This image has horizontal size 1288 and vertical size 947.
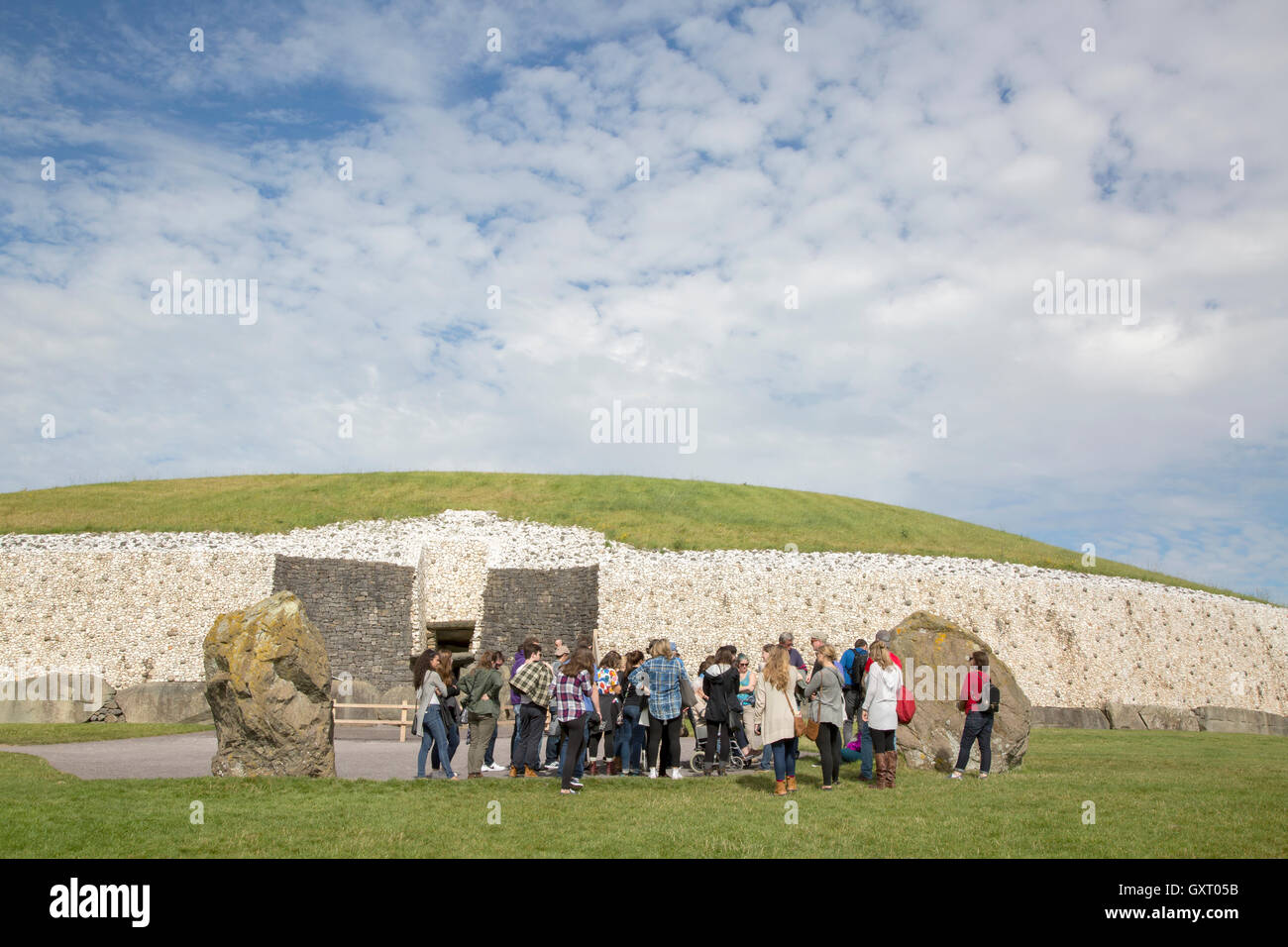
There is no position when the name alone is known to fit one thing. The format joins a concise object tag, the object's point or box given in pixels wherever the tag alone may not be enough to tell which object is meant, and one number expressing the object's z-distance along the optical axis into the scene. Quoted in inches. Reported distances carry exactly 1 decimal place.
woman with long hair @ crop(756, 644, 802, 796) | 413.1
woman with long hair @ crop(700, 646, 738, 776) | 491.2
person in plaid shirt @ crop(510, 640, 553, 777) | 453.4
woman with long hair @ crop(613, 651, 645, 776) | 514.3
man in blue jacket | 512.7
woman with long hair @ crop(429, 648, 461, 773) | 491.8
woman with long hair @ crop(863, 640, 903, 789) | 438.9
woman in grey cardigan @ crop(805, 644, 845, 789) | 441.4
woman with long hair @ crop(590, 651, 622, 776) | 542.3
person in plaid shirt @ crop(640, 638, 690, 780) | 483.8
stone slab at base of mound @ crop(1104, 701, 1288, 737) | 969.5
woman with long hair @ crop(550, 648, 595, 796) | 432.8
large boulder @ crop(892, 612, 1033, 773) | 515.5
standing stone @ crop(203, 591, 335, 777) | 445.4
